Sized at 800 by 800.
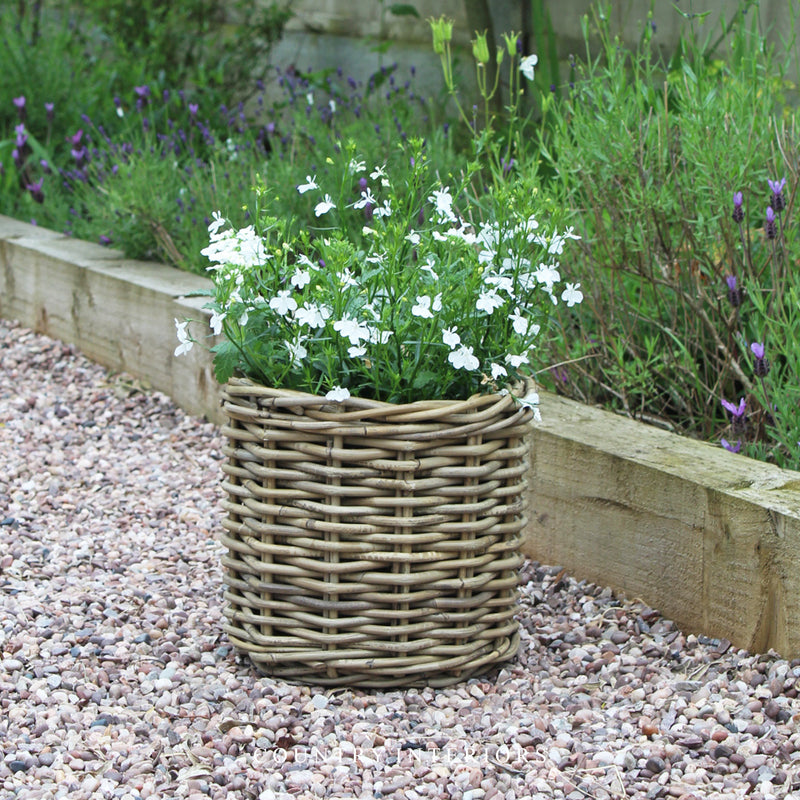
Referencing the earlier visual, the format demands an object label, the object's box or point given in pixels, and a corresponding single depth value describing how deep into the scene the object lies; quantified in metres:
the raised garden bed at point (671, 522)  4.29
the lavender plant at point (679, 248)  5.36
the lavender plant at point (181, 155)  8.38
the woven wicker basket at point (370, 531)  3.89
